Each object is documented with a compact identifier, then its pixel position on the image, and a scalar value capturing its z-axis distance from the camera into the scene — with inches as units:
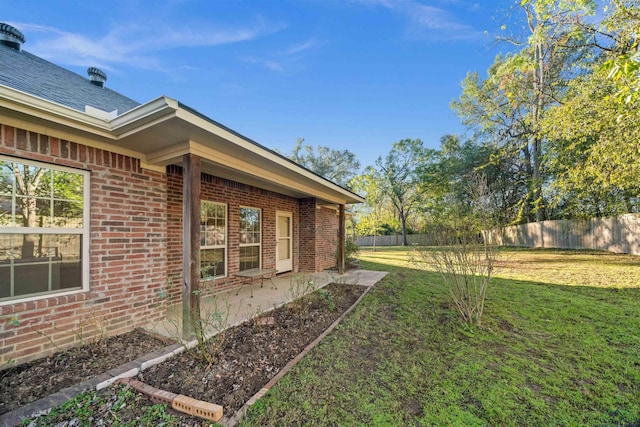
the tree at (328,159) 1336.1
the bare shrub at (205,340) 116.6
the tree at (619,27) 232.2
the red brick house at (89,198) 111.0
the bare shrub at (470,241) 164.2
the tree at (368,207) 834.2
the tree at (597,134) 267.7
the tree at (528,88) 274.7
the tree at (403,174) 1060.7
